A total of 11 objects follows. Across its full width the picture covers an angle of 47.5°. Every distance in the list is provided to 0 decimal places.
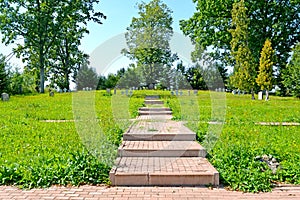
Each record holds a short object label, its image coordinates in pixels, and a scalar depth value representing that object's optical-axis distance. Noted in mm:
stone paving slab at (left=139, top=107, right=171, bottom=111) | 12588
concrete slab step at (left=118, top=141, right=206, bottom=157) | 5406
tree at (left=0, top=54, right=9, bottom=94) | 24902
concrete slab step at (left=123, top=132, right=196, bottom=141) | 6391
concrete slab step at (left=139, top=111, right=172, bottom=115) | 11819
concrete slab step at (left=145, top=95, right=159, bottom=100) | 19109
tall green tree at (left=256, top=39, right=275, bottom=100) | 23341
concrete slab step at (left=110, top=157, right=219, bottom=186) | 4289
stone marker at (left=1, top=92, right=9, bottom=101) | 19141
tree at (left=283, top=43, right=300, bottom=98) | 25547
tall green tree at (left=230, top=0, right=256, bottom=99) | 24328
